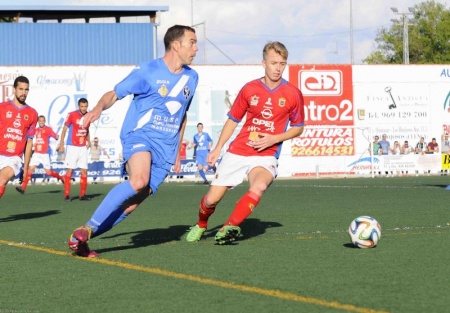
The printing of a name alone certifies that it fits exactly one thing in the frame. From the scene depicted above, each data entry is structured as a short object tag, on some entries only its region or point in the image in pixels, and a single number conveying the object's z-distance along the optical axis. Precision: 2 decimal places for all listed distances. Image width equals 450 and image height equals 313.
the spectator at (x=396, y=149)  39.09
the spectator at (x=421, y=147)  40.34
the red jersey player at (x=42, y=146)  28.88
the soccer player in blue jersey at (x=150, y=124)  8.67
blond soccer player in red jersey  10.01
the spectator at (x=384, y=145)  38.22
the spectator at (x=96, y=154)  35.50
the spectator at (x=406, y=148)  39.81
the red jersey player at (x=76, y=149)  21.44
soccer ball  8.91
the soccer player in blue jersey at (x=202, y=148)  32.25
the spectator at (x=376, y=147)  38.27
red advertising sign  39.75
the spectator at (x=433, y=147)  40.16
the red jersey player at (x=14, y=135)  13.67
